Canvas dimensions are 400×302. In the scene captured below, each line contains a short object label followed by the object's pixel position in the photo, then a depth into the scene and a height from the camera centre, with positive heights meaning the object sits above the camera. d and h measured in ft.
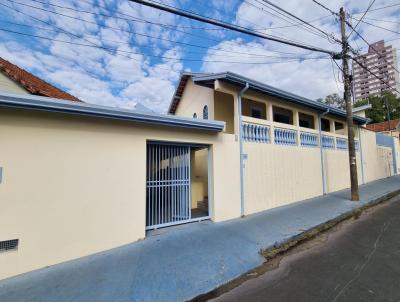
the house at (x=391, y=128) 73.15 +12.51
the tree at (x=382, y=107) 103.96 +27.33
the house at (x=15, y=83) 25.44 +10.32
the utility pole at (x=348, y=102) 27.88 +8.19
